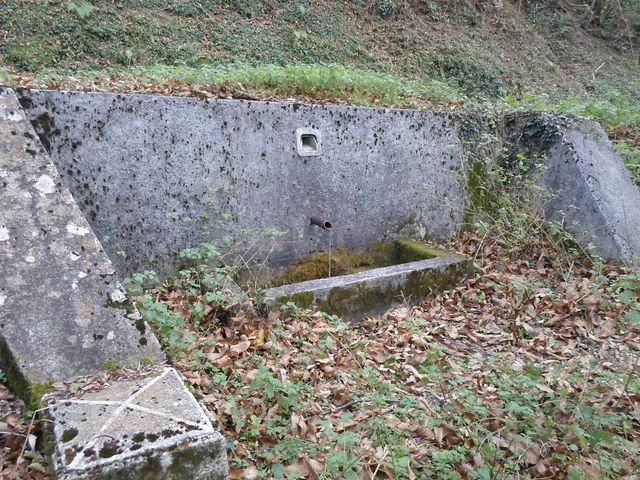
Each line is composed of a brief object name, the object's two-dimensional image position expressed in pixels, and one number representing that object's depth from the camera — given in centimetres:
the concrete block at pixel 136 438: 177
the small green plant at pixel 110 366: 238
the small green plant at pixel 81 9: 994
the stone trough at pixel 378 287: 410
